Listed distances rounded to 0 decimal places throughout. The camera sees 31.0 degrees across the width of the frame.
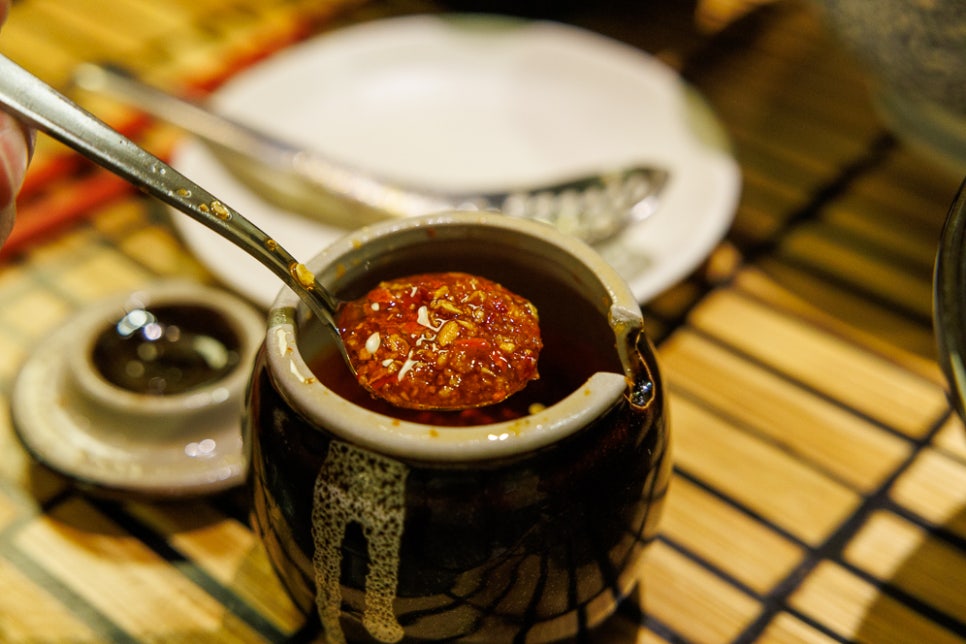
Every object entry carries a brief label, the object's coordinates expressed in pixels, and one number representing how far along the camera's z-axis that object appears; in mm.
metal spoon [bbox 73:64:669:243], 477
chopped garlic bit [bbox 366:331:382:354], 356
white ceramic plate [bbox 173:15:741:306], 492
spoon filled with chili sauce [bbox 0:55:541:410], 339
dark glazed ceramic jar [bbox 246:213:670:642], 324
